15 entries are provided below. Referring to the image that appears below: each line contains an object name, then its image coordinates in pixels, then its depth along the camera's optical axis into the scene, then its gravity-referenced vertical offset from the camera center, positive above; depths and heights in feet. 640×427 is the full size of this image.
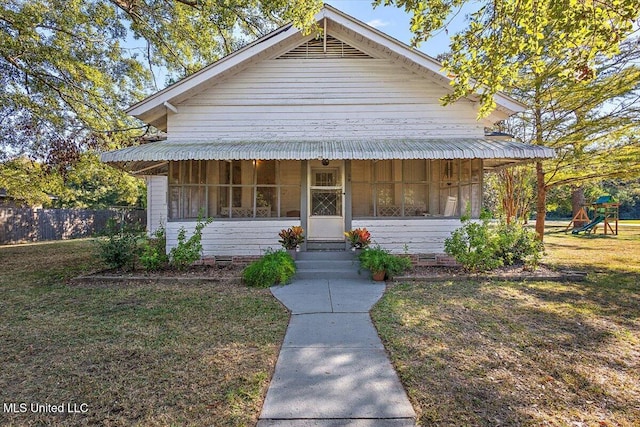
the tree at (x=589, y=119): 34.76 +10.95
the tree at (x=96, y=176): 37.78 +5.26
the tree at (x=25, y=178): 37.99 +4.55
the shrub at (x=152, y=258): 25.62 -3.45
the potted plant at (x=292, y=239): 27.02 -2.04
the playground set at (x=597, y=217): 66.94 -0.81
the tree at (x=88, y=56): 33.42 +18.95
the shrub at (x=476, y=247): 24.59 -2.58
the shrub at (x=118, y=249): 25.81 -2.70
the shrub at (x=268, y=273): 22.67 -4.14
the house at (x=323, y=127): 28.63 +8.01
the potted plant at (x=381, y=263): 23.54 -3.64
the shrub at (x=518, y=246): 26.45 -2.80
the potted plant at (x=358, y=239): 26.96 -2.06
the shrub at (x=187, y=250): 25.75 -2.81
